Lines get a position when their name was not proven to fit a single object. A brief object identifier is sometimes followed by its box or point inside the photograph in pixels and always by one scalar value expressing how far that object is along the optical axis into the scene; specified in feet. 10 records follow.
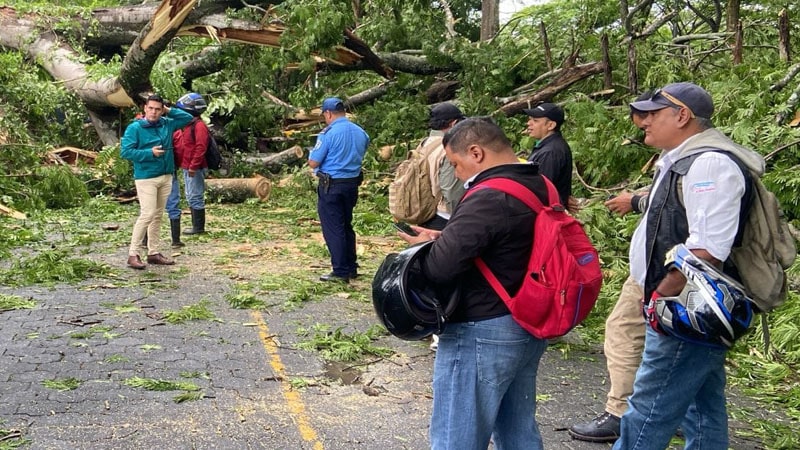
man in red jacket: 32.12
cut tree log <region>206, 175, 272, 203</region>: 47.01
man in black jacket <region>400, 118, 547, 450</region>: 9.29
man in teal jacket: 27.07
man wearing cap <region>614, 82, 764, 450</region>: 9.86
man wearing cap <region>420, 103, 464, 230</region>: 18.40
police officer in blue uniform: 25.30
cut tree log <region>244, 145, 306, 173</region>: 50.90
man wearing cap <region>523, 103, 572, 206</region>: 18.33
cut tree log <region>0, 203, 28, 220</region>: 37.85
